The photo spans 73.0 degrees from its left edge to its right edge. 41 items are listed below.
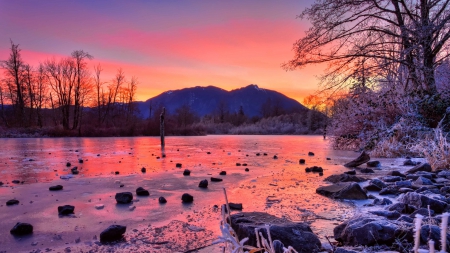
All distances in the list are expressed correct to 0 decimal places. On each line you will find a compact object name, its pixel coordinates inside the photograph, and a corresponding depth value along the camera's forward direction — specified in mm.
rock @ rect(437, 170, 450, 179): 5834
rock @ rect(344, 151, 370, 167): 8539
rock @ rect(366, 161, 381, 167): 8528
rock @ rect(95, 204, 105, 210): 4059
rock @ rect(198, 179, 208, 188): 5483
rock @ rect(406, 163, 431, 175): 6527
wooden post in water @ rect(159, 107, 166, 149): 17372
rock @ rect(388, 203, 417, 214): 3207
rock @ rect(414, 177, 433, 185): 4914
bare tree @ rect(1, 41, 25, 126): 39531
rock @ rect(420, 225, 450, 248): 2090
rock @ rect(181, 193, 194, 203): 4402
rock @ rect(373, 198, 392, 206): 3910
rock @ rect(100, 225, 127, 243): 2879
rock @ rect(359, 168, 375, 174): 7279
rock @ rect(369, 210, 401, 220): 3011
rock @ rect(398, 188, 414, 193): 4496
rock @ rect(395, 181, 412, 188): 4923
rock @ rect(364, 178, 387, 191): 4969
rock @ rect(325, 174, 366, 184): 5877
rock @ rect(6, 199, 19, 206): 4200
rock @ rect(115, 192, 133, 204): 4312
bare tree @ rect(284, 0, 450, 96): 11102
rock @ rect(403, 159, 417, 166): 8742
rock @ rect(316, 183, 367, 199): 4410
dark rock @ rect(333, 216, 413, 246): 2337
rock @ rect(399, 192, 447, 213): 3277
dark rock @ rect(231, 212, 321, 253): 2393
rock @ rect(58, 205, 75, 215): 3766
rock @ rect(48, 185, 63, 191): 5207
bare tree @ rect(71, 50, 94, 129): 42512
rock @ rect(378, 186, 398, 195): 4562
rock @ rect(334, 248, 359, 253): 1889
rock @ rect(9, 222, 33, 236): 3039
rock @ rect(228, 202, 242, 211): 3870
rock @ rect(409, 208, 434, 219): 2834
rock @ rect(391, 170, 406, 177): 6297
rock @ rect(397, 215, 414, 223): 2691
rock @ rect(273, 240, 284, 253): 2037
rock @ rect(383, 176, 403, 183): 5723
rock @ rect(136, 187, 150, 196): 4785
